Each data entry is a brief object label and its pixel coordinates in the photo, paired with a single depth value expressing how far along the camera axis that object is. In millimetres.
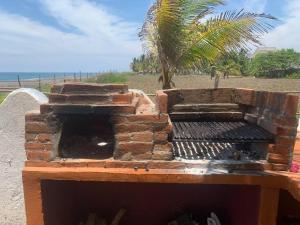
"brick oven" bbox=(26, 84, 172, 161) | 2114
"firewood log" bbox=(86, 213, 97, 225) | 2811
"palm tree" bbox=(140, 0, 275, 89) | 4808
